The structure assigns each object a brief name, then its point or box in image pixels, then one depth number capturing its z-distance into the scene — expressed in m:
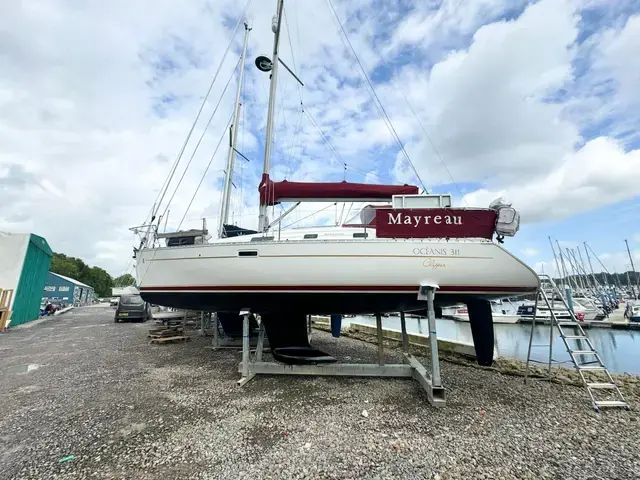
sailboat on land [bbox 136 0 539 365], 4.68
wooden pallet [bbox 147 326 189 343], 8.27
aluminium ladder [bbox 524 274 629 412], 3.82
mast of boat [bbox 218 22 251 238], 11.48
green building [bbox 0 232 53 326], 11.96
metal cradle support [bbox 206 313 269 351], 7.32
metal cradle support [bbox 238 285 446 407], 4.66
